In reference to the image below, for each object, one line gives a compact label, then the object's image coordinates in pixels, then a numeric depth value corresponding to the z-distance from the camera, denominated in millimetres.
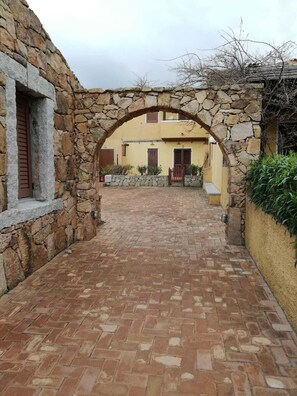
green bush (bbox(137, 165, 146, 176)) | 18873
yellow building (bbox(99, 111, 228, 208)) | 18250
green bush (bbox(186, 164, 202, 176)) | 17656
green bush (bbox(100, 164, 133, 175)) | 18297
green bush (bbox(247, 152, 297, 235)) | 2602
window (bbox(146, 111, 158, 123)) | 19609
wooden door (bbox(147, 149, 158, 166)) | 19812
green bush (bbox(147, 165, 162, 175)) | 18688
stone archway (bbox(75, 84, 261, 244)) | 5004
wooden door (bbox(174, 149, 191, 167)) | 19359
